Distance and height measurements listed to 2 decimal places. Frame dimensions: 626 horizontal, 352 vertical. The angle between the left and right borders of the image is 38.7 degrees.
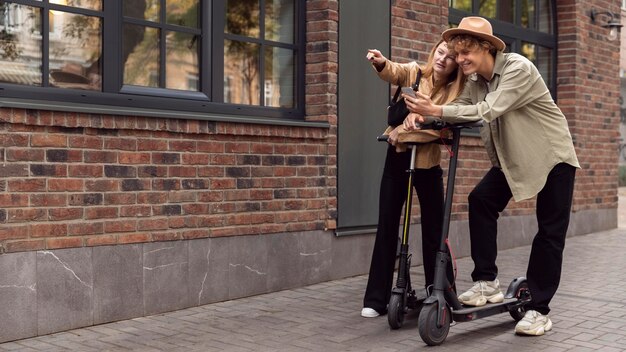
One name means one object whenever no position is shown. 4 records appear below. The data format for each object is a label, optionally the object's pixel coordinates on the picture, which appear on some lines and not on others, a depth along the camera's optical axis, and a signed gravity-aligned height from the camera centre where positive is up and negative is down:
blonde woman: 5.70 -0.27
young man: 5.20 +0.01
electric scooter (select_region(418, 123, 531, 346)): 5.00 -0.85
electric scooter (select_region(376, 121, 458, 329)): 5.47 -0.75
